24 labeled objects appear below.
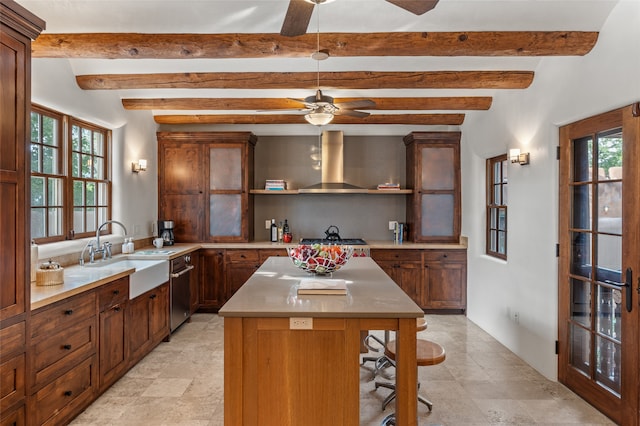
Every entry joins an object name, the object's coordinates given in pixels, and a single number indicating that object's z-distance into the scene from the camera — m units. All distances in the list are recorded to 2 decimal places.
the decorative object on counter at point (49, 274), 2.63
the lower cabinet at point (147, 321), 3.45
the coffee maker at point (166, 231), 5.16
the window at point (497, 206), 4.49
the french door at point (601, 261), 2.50
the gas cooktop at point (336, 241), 5.40
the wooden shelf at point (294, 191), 5.54
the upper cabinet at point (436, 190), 5.43
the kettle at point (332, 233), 5.73
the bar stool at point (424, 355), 2.48
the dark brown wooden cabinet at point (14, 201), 2.00
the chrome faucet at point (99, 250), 3.66
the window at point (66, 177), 3.36
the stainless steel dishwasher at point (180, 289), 4.33
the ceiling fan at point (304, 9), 1.85
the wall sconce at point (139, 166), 4.76
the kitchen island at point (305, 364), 2.02
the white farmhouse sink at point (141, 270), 3.43
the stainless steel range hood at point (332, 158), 5.58
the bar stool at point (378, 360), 3.10
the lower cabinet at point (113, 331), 2.95
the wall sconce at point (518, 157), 3.65
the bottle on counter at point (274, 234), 5.76
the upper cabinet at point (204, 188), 5.39
